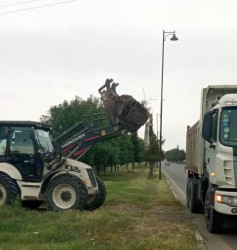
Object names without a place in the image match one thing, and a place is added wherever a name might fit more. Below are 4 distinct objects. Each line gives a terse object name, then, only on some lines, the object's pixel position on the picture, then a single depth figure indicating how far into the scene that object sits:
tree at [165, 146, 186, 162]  175.50
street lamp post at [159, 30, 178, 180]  35.21
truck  10.55
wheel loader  14.02
